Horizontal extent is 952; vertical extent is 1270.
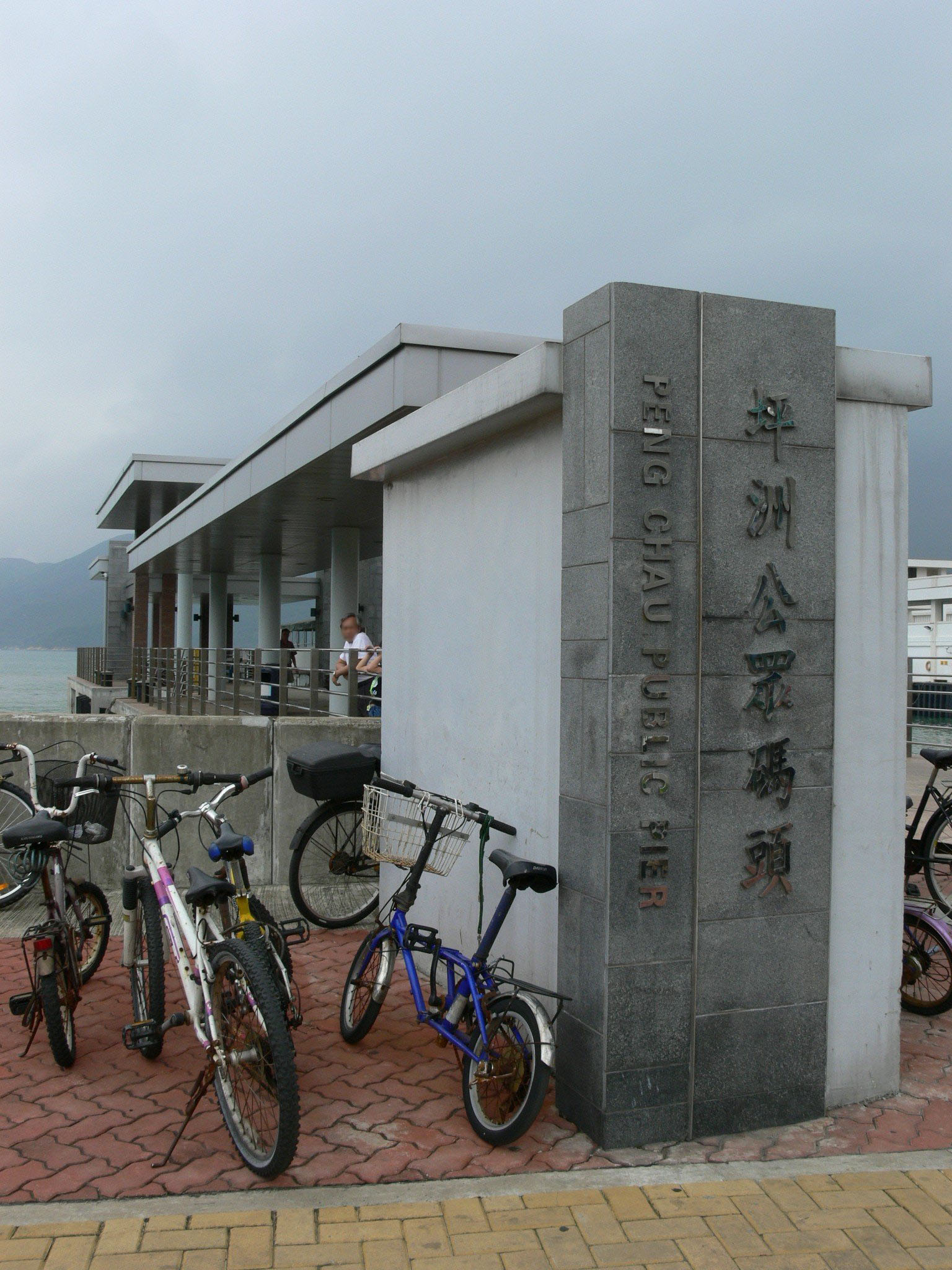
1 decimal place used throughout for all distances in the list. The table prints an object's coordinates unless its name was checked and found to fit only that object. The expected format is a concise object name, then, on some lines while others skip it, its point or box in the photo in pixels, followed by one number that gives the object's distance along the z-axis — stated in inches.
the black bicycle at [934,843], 221.5
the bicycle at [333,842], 233.1
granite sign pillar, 145.3
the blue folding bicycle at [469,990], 145.4
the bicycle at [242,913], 154.9
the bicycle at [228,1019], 131.0
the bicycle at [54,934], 164.6
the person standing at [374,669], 374.0
